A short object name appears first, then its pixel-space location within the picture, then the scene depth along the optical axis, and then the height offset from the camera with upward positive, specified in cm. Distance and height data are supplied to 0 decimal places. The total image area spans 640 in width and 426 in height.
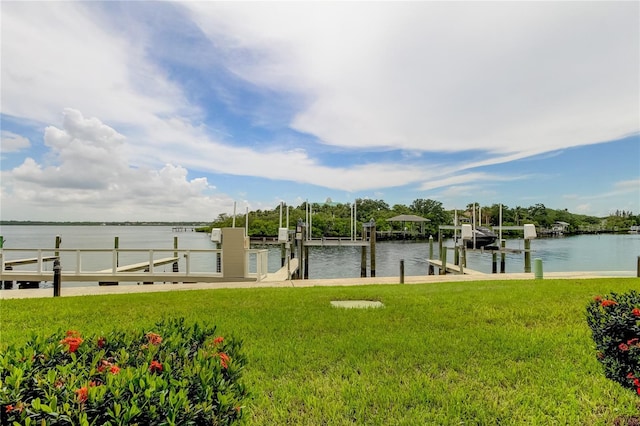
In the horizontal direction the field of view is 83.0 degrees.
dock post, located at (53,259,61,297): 859 -123
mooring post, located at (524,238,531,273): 1681 -143
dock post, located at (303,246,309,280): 1870 -197
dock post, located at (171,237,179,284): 1767 -186
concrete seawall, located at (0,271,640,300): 943 -170
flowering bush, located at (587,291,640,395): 282 -92
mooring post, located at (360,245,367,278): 1917 -186
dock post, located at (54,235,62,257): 1547 -55
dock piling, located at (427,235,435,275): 2125 -259
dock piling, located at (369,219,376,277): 1817 -93
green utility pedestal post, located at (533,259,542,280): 1109 -133
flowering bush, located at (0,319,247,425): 144 -70
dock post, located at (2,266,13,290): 1463 -236
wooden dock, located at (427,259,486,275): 1688 -209
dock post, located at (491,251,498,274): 2038 -212
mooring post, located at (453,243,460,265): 2283 -189
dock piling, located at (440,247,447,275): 1712 -164
